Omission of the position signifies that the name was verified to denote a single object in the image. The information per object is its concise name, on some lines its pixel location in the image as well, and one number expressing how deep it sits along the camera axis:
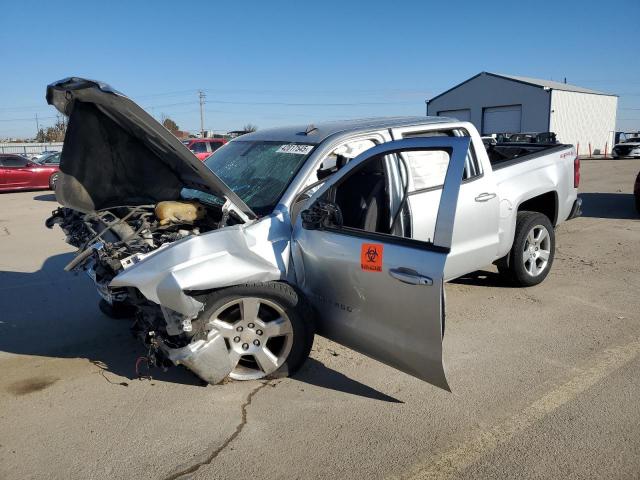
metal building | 37.12
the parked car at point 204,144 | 17.61
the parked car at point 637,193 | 10.17
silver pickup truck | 3.12
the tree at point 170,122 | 63.70
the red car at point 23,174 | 18.42
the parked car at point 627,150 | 31.66
